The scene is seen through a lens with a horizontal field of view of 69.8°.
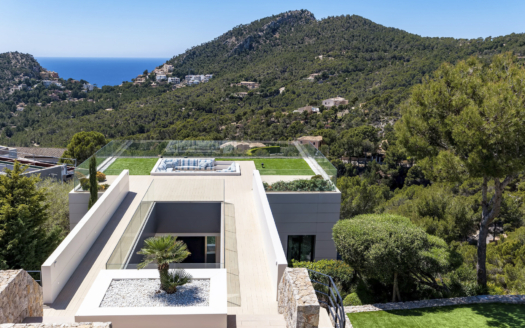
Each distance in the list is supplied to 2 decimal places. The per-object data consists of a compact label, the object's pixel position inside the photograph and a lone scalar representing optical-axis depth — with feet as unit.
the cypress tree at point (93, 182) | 43.06
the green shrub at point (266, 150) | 66.18
